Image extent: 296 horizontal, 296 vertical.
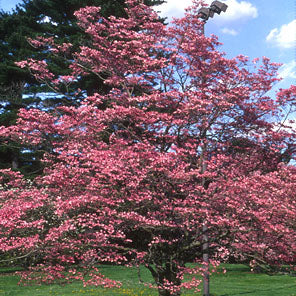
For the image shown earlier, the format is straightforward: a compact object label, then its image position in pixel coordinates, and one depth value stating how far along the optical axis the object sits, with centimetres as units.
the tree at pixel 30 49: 2686
